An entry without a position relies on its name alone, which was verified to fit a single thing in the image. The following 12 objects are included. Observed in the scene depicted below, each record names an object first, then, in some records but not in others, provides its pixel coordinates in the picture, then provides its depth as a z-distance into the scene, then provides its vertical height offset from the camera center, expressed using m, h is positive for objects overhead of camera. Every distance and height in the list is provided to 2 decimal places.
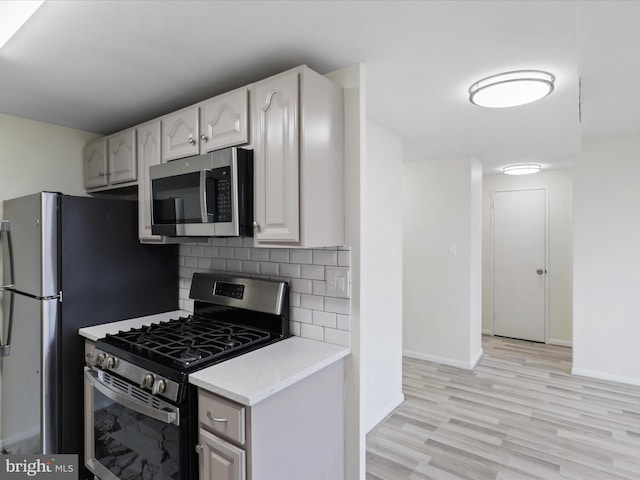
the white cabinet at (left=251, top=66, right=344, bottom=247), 1.59 +0.37
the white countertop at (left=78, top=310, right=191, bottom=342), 2.04 -0.53
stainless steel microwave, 1.70 +0.23
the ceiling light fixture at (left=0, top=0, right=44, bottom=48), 1.30 +0.86
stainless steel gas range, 1.48 -0.60
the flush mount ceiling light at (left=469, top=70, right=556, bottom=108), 1.89 +0.82
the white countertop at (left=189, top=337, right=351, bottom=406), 1.33 -0.55
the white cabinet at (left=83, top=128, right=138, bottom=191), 2.38 +0.56
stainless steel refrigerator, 2.02 -0.35
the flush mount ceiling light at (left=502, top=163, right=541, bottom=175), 4.35 +0.86
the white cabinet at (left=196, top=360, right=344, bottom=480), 1.33 -0.79
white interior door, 4.91 -0.36
